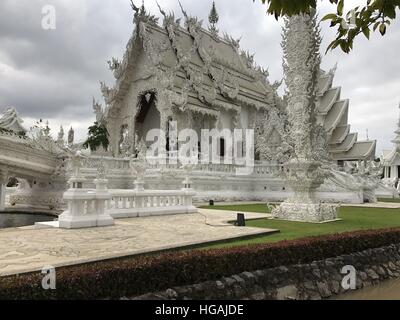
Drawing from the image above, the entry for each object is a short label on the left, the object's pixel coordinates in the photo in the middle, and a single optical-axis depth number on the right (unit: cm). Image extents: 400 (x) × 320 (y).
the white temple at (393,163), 3734
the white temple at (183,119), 1652
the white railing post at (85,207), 865
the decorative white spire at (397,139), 3731
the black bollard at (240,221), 952
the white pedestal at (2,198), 1527
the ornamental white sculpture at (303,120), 1152
